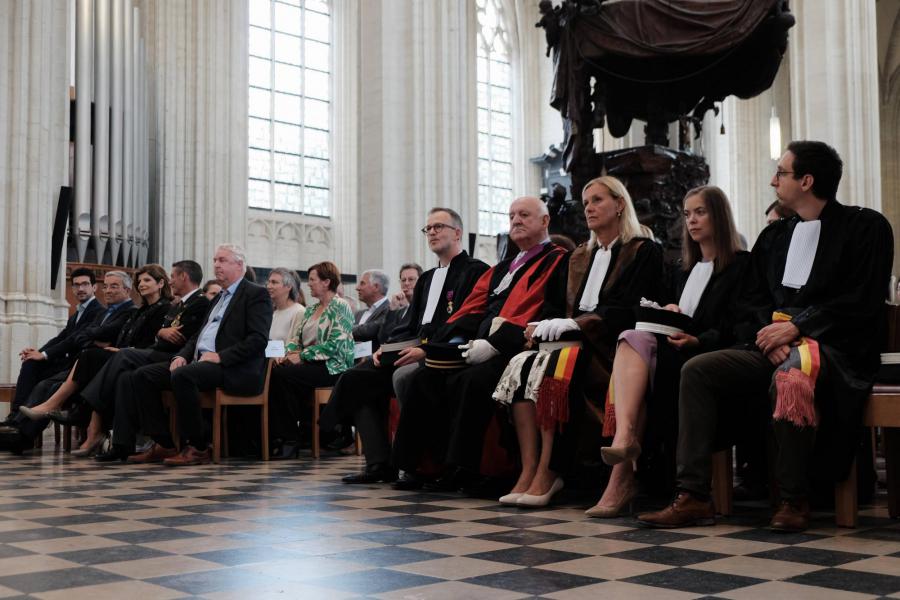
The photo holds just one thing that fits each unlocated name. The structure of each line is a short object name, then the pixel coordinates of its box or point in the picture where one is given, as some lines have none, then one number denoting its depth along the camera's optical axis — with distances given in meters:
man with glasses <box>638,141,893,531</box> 3.62
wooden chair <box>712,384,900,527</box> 3.62
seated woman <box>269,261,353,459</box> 7.51
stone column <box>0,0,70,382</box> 11.35
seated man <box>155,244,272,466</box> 6.86
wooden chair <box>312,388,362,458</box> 7.40
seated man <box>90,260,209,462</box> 7.00
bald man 4.84
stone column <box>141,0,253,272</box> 16.72
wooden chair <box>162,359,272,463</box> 7.01
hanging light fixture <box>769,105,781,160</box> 13.64
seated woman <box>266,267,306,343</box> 8.27
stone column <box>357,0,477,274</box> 12.45
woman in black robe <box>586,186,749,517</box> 4.07
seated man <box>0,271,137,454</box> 8.17
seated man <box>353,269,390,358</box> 8.48
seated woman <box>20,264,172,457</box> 7.64
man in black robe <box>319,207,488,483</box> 5.58
